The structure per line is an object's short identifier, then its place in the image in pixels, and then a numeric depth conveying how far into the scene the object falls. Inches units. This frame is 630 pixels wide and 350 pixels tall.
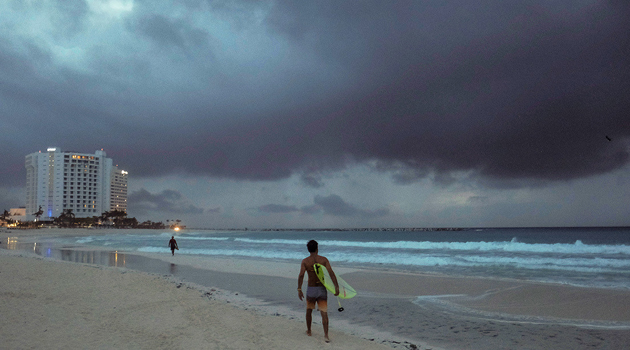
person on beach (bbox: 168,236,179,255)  1064.4
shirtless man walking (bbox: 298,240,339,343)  266.2
